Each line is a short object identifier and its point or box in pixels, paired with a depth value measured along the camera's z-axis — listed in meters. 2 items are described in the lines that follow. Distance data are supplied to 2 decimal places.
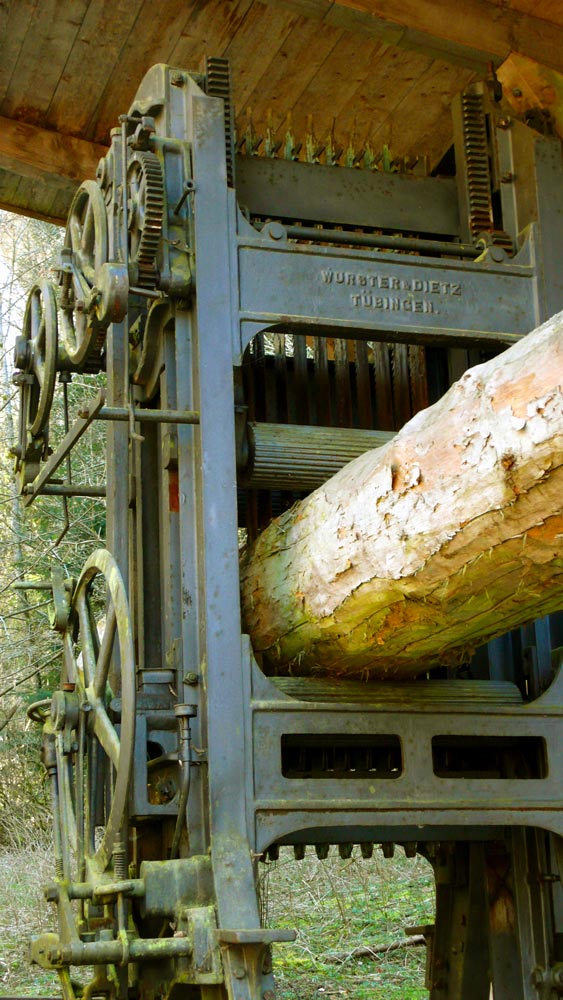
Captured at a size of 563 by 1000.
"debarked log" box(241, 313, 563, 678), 2.95
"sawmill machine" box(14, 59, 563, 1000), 4.15
